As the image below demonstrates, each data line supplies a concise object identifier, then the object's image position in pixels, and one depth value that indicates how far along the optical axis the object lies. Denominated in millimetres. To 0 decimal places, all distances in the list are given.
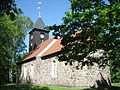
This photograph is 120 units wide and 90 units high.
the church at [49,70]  11471
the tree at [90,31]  4972
